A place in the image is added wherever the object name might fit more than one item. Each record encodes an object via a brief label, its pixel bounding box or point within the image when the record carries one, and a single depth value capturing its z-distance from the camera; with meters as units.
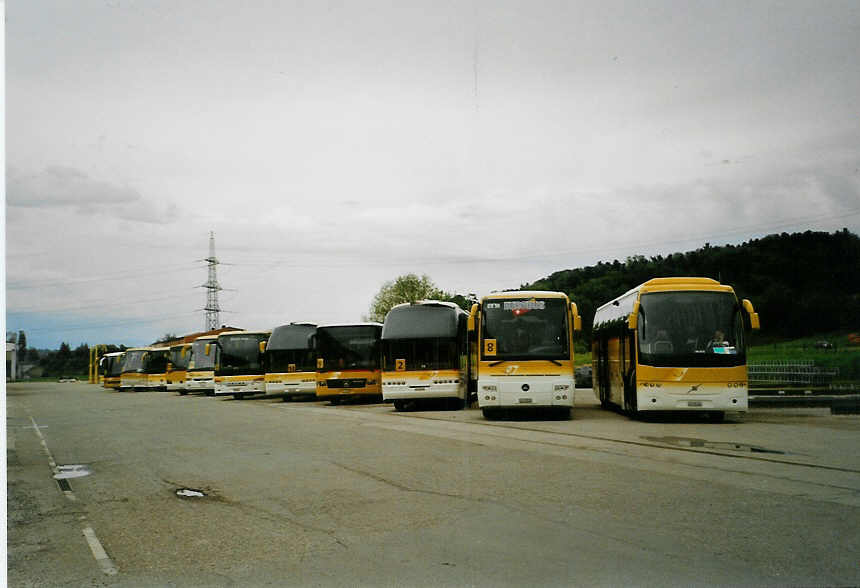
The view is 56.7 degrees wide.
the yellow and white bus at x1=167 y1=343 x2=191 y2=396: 48.72
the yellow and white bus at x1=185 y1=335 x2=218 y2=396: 44.00
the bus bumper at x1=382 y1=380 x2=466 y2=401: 24.06
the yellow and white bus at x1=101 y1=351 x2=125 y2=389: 59.56
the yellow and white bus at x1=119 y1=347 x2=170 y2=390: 56.03
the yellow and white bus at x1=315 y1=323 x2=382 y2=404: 29.77
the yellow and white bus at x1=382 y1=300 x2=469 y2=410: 24.12
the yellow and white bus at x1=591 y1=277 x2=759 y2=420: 17.23
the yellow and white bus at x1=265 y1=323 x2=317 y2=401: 34.28
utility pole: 65.25
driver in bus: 17.41
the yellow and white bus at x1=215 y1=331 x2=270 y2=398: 37.47
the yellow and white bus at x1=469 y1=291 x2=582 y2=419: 19.27
